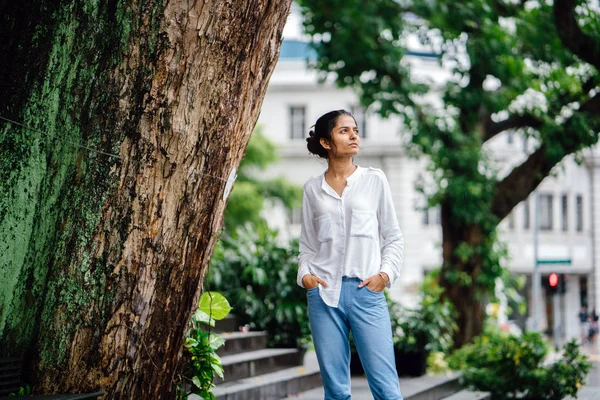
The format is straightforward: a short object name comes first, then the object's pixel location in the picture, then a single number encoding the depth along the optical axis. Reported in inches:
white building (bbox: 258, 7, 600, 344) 1451.8
